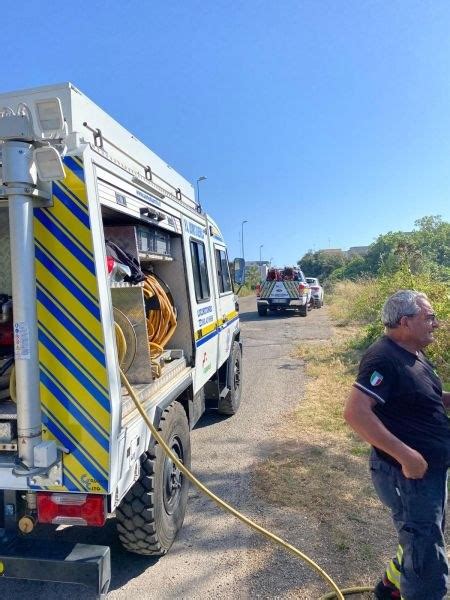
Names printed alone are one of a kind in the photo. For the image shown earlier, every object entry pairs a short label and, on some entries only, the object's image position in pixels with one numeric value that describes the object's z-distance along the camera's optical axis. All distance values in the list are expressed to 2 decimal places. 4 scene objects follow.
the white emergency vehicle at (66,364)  2.09
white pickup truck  19.59
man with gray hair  2.22
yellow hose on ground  2.48
